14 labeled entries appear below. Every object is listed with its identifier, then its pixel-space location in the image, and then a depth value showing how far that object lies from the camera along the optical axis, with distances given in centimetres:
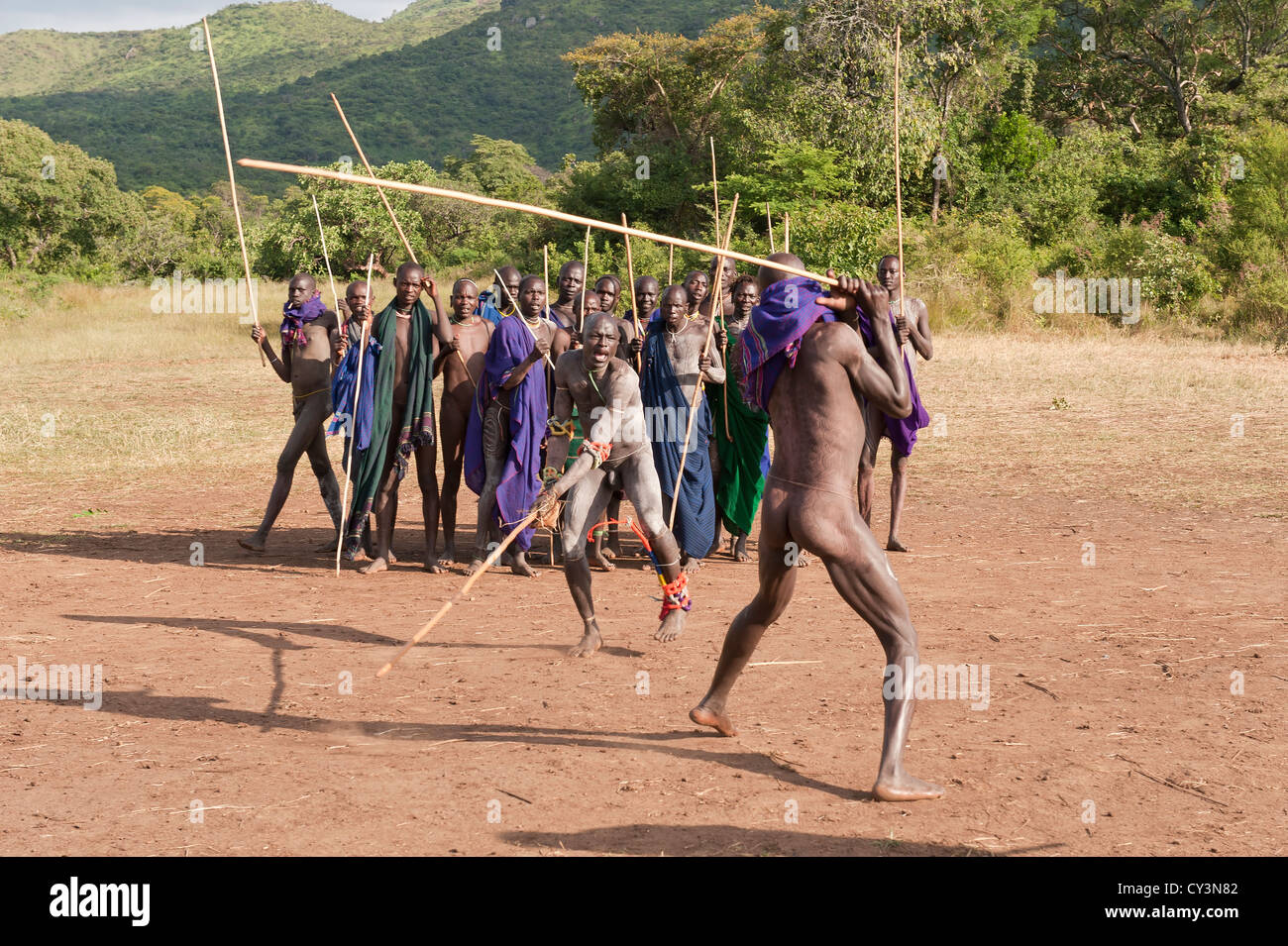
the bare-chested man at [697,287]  912
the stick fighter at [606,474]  643
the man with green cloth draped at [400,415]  858
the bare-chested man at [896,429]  849
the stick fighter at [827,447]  460
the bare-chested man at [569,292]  912
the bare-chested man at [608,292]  920
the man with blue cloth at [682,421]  852
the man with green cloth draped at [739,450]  876
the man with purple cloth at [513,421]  853
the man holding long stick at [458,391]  884
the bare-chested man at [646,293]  950
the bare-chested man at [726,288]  903
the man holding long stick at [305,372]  900
